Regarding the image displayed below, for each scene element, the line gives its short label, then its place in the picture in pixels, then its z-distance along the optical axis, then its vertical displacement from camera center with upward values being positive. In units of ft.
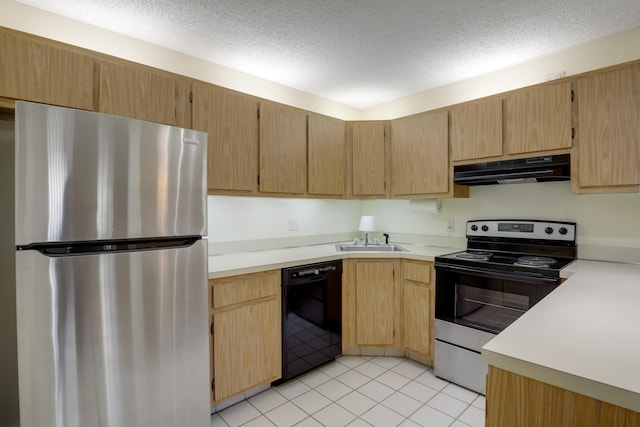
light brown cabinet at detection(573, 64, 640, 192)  6.06 +1.61
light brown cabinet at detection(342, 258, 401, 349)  8.73 -2.58
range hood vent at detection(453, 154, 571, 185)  6.85 +0.96
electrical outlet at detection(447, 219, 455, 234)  9.52 -0.42
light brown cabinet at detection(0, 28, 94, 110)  4.70 +2.25
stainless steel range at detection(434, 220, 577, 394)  6.67 -1.68
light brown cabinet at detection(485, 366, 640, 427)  2.36 -1.61
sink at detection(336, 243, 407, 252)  9.90 -1.16
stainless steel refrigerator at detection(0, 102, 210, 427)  3.87 -0.84
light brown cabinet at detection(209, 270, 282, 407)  6.26 -2.60
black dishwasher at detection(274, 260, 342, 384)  7.41 -2.64
